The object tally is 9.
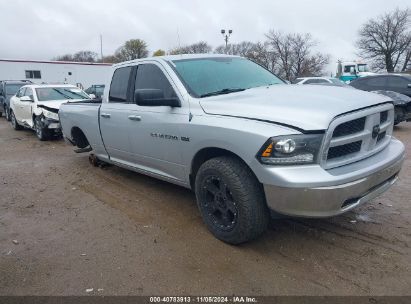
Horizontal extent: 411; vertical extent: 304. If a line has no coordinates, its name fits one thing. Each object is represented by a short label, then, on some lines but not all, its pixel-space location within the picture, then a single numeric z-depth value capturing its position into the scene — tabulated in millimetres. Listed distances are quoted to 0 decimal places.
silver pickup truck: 2939
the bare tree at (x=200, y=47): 56900
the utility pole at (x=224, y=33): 31617
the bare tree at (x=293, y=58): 56312
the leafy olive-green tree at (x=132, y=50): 72056
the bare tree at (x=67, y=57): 76712
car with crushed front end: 9945
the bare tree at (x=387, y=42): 55594
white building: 36500
